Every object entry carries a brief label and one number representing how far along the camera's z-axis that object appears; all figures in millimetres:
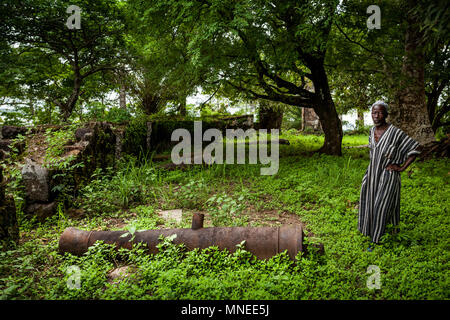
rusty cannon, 3104
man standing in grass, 3410
